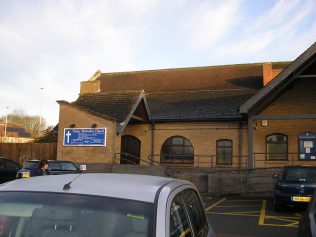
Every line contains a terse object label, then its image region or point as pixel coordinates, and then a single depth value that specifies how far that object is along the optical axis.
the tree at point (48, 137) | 28.74
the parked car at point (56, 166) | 13.91
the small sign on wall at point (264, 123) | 20.46
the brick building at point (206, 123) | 18.95
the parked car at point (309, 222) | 4.11
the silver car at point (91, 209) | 2.35
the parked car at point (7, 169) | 15.12
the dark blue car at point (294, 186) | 10.86
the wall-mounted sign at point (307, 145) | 19.95
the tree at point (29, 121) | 61.77
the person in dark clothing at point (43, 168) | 8.44
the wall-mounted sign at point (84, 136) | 18.86
